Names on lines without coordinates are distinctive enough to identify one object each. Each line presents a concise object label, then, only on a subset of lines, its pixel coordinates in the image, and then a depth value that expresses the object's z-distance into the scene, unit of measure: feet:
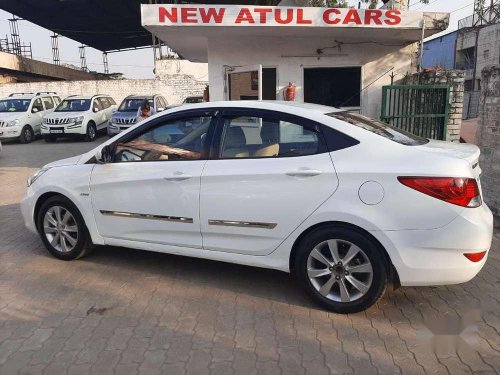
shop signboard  25.96
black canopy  82.23
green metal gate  27.94
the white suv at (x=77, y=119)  54.24
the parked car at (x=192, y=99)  60.26
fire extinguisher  30.32
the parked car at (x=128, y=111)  54.19
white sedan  10.41
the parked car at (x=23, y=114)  54.75
